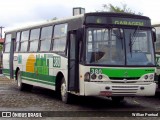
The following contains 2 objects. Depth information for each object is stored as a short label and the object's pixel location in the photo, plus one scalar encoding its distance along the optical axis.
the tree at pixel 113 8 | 40.44
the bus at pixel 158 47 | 12.75
